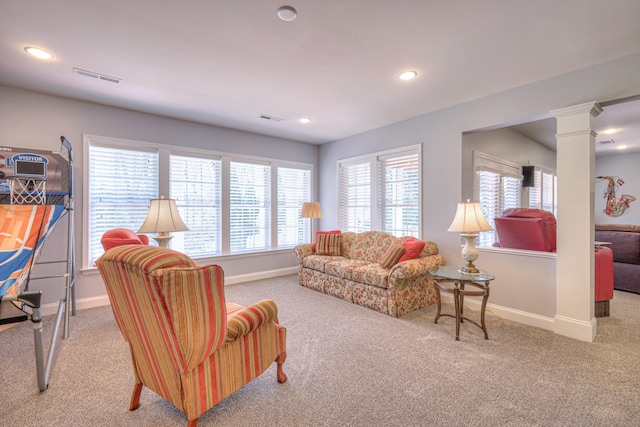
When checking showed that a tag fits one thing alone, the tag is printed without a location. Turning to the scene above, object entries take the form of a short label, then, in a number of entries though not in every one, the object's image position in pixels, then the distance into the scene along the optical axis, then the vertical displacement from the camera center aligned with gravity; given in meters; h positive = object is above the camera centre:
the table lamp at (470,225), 3.02 -0.12
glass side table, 2.86 -0.74
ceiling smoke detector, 2.02 +1.41
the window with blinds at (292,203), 5.72 +0.21
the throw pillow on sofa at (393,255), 3.68 -0.53
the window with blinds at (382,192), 4.52 +0.37
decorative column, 2.83 -0.08
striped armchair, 1.37 -0.62
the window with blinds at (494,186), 4.45 +0.46
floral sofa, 3.47 -0.80
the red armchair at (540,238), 3.25 -0.28
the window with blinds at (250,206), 5.12 +0.13
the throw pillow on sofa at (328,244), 4.92 -0.52
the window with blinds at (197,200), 4.54 +0.21
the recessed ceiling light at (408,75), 2.98 +1.44
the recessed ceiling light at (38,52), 2.54 +1.43
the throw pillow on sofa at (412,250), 3.67 -0.46
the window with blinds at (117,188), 3.87 +0.35
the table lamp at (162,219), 2.83 -0.06
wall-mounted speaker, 5.46 +0.72
